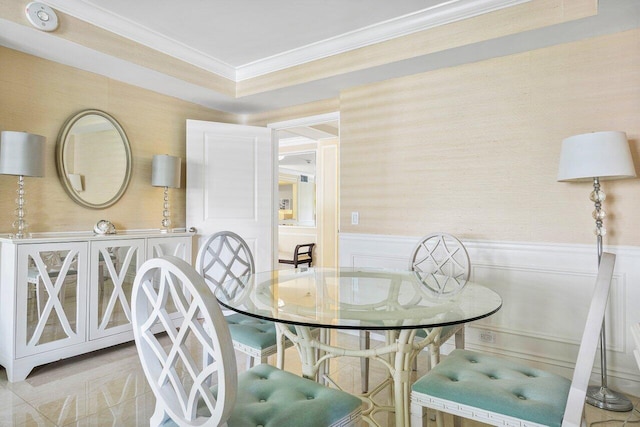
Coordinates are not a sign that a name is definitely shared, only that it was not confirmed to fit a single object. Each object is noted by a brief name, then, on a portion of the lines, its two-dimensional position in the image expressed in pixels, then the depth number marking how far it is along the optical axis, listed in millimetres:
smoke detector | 2432
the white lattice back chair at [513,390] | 1165
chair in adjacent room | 6901
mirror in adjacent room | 7852
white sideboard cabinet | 2441
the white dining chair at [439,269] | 2023
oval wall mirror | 3037
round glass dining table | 1425
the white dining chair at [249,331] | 1884
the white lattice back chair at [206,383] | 983
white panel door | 3875
